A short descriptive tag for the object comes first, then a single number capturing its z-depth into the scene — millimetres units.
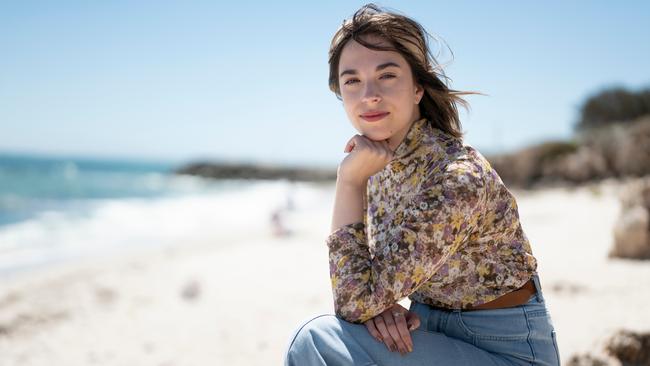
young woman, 1436
